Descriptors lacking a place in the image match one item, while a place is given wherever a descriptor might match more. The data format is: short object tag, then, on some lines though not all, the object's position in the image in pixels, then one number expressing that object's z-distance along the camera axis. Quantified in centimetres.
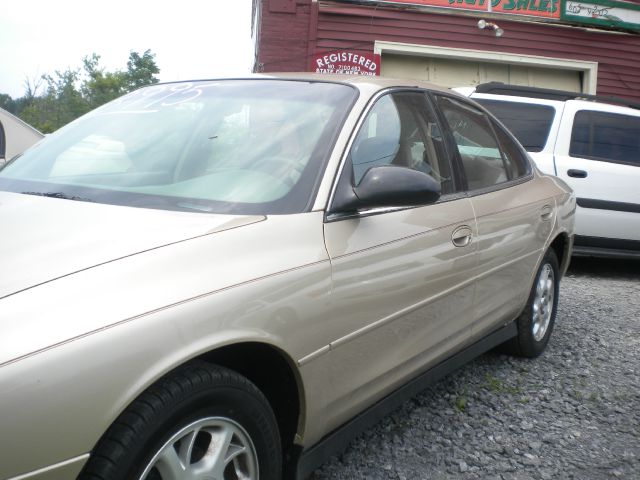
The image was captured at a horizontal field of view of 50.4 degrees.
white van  662
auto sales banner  1218
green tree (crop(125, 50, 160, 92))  7204
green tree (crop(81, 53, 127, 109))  5744
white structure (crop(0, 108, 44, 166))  741
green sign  1273
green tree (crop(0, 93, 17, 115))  3881
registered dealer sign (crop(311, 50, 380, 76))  1164
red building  1158
